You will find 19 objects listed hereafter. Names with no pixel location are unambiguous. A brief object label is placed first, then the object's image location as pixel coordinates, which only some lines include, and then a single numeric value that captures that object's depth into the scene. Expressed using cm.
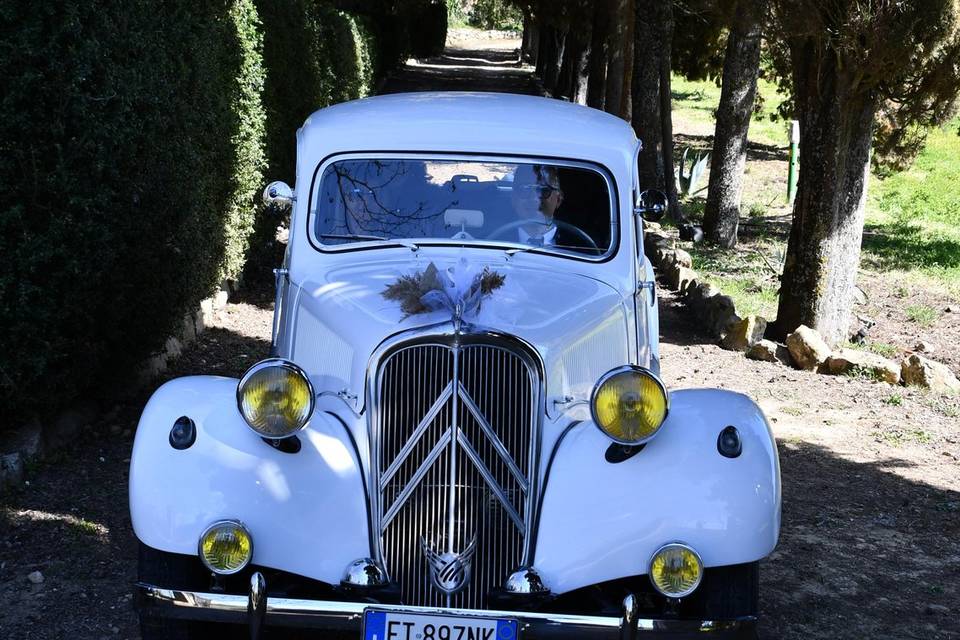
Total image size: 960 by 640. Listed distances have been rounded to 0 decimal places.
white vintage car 348
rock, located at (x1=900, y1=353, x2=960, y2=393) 792
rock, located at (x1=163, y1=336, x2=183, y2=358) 805
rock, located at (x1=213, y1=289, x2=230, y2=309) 977
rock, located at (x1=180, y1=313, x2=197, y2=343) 854
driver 481
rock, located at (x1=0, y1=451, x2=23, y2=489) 544
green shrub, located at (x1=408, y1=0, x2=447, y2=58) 4666
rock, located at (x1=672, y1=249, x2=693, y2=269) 1191
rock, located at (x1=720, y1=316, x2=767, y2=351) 907
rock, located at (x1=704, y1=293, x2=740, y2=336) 940
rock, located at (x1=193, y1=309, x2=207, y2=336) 902
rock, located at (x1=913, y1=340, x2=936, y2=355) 896
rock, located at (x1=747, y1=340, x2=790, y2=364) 872
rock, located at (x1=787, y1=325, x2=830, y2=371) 842
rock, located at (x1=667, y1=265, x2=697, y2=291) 1138
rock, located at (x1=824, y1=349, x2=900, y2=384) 812
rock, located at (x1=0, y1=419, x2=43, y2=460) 568
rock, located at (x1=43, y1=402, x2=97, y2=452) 600
